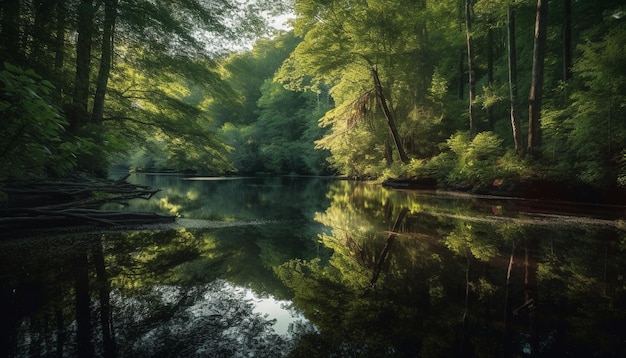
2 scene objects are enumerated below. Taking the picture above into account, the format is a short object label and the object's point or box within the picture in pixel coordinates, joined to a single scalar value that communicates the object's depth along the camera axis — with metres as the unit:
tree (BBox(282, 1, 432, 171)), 18.61
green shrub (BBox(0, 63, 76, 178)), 2.96
